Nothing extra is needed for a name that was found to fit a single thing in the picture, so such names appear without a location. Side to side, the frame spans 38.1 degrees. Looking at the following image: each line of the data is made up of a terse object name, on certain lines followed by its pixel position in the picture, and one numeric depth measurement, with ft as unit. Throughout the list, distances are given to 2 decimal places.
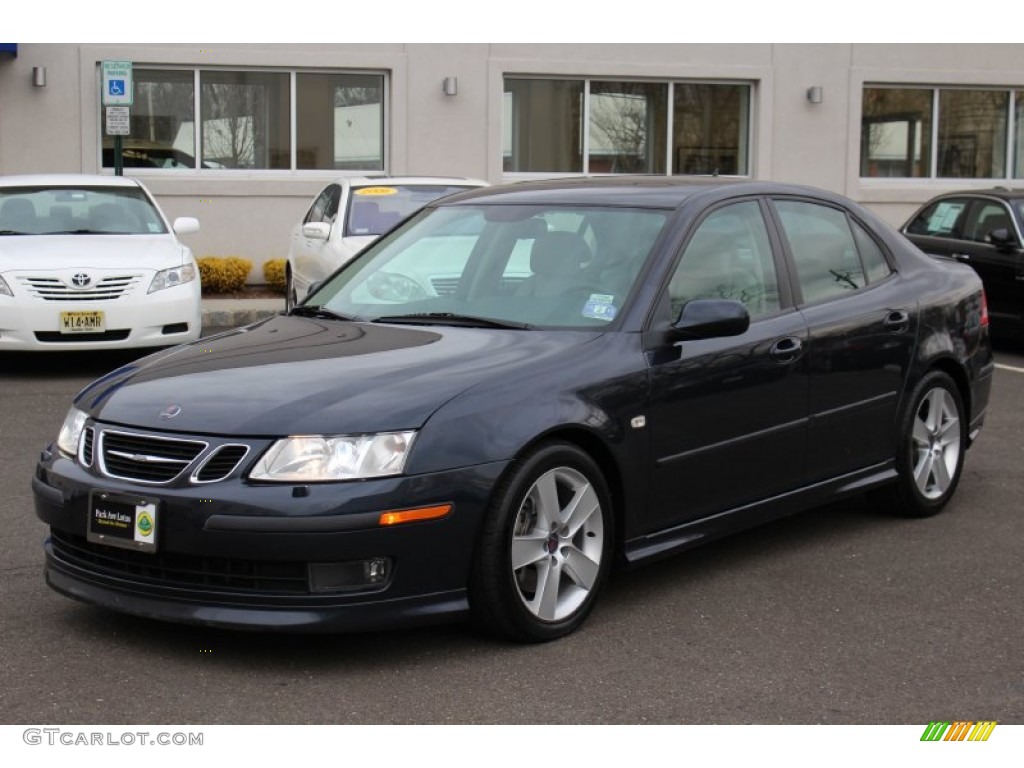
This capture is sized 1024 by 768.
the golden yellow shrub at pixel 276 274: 55.11
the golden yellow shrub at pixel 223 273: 52.95
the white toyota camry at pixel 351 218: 39.52
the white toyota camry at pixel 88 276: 35.22
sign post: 47.14
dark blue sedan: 14.62
